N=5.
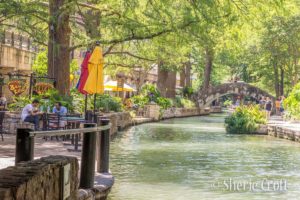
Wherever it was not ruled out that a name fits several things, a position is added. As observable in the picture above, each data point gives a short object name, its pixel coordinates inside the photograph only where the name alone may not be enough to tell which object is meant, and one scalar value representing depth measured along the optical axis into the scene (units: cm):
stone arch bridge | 7238
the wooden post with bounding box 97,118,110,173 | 1262
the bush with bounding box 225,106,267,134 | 3672
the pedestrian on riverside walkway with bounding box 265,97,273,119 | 4862
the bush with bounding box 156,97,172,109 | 4981
